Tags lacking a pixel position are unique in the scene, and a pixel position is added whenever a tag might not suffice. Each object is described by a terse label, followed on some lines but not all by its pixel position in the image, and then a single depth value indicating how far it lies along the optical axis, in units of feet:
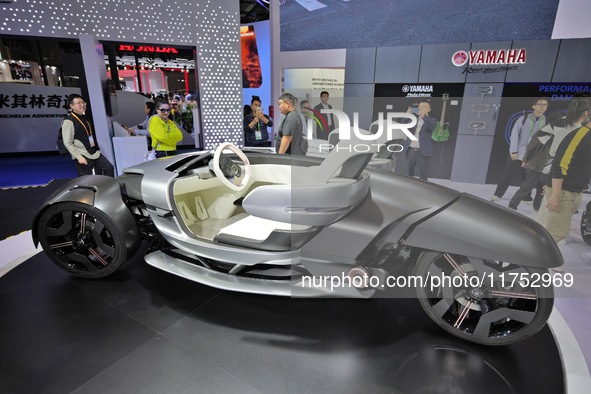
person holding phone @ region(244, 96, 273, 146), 20.54
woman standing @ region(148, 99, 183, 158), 16.05
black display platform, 5.62
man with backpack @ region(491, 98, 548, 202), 13.62
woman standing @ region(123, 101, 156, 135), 24.40
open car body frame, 5.92
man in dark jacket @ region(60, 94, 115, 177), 14.02
